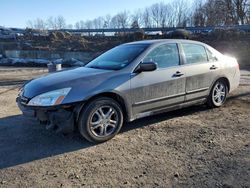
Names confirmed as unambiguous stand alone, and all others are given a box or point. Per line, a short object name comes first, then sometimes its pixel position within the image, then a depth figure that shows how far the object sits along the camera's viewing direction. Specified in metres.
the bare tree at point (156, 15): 34.80
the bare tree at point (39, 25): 27.52
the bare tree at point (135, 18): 32.17
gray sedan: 2.96
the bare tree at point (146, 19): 34.13
